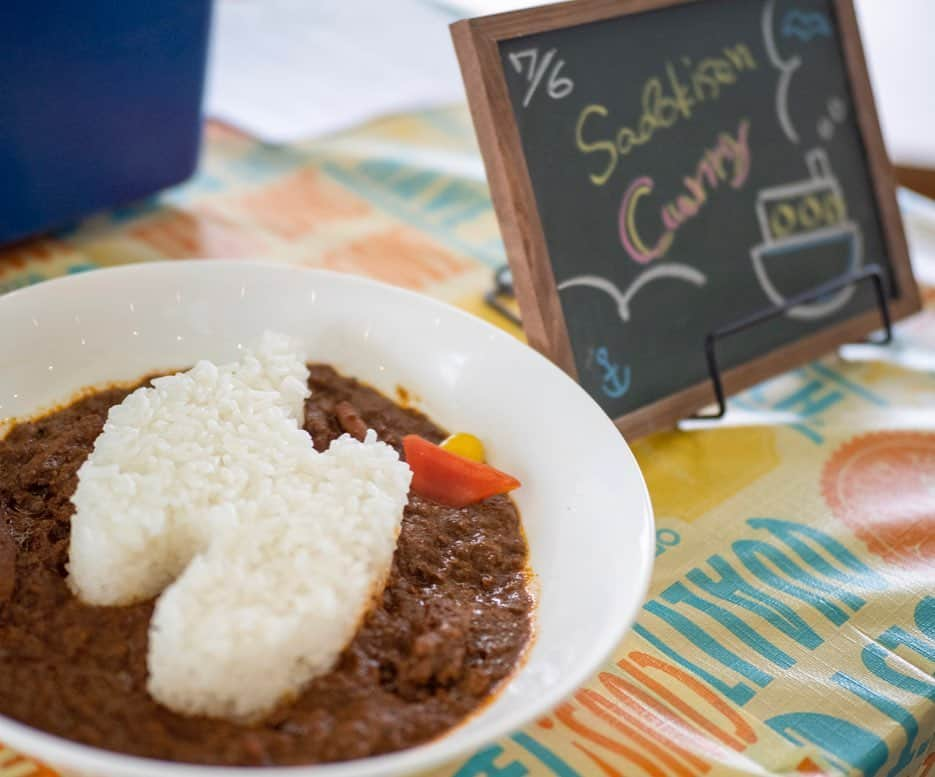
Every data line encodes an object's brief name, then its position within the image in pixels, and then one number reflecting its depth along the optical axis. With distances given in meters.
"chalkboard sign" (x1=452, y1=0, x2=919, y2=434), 0.56
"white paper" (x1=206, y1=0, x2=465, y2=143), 0.79
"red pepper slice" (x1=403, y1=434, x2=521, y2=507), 0.53
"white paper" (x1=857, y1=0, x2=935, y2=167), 1.42
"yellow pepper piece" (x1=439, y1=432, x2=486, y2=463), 0.54
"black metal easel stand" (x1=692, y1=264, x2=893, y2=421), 0.60
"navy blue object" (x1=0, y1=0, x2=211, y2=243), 0.61
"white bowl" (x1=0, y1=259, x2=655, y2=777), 0.42
